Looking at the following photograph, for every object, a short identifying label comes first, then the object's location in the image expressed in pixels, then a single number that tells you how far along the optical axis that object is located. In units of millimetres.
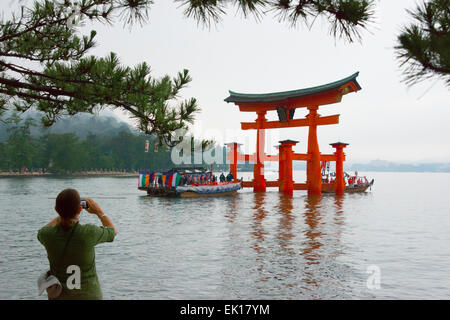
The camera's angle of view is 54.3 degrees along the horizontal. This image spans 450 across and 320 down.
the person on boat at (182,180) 40106
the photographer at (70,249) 3166
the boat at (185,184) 39156
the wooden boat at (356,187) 46878
